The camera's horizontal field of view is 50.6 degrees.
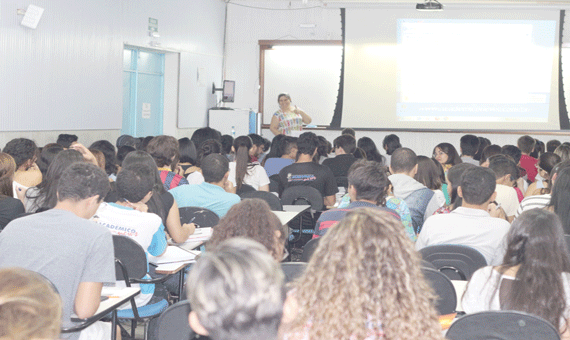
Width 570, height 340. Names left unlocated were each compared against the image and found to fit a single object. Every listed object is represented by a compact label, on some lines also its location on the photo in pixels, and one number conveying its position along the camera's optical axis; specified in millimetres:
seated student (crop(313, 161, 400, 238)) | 3566
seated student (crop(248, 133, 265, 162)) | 7270
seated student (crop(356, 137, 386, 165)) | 7414
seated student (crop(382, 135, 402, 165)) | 7781
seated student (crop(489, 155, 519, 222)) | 4758
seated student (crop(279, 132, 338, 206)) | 5656
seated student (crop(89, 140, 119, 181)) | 5008
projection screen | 10961
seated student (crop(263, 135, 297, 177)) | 6652
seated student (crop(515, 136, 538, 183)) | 7204
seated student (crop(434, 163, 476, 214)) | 4340
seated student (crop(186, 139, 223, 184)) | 5922
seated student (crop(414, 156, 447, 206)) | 5273
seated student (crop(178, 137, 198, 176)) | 5641
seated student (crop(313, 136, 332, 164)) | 7224
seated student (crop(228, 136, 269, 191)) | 5621
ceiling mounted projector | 9695
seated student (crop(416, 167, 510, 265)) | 3287
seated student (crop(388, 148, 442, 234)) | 4723
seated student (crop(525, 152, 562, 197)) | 5578
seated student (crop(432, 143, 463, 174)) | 6406
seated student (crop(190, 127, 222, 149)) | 7332
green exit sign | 9320
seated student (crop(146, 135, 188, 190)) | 5020
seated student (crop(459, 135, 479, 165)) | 7551
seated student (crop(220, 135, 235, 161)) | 7051
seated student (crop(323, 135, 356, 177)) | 6633
